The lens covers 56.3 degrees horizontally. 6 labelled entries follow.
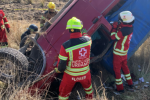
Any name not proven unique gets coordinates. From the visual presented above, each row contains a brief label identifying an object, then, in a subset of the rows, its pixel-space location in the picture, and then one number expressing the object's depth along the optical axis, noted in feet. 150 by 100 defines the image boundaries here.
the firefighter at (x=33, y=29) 14.84
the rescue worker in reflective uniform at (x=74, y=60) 7.98
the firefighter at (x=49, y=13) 16.14
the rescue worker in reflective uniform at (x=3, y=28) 15.89
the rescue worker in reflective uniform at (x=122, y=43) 10.70
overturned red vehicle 9.64
